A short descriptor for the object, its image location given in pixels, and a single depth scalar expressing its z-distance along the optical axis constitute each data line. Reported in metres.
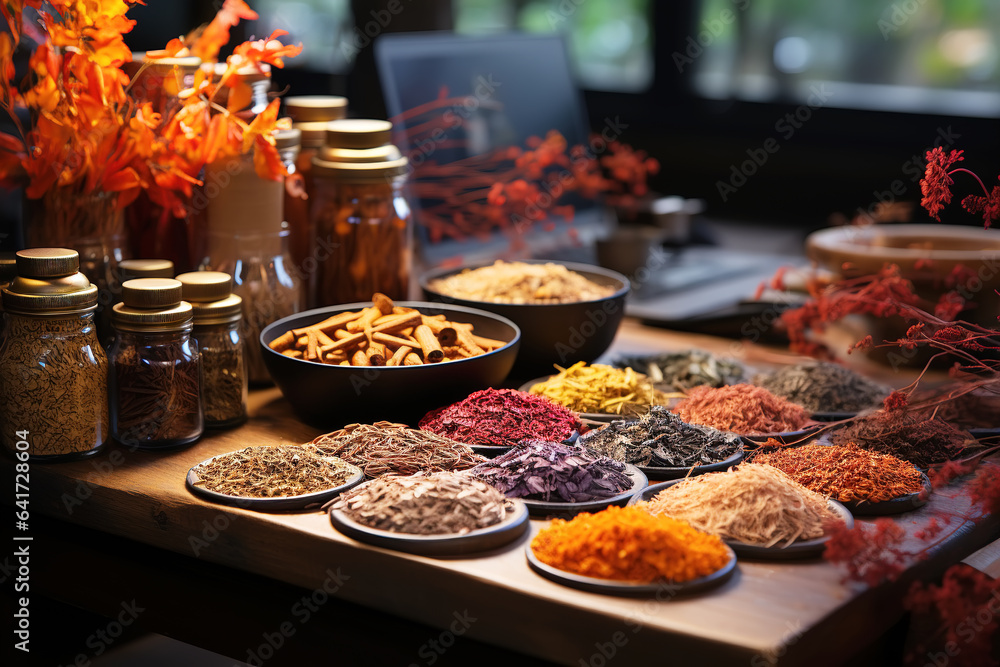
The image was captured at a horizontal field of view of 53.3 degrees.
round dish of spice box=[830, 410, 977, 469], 1.34
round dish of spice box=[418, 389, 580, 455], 1.32
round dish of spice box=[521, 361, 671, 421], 1.46
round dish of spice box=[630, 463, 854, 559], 1.07
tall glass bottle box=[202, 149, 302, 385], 1.51
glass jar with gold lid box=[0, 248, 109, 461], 1.22
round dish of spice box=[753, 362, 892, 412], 1.53
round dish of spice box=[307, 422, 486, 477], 1.25
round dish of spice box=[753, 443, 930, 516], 1.19
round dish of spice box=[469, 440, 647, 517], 1.16
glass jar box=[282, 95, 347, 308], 1.72
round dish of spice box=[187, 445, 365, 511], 1.16
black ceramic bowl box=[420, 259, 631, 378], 1.61
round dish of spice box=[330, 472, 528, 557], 1.06
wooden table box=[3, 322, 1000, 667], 0.95
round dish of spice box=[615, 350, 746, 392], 1.64
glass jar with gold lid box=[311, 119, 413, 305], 1.62
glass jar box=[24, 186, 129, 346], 1.41
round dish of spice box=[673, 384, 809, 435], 1.41
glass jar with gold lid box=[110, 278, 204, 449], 1.27
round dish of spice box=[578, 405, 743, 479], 1.28
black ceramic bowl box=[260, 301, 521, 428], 1.35
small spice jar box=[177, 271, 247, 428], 1.36
